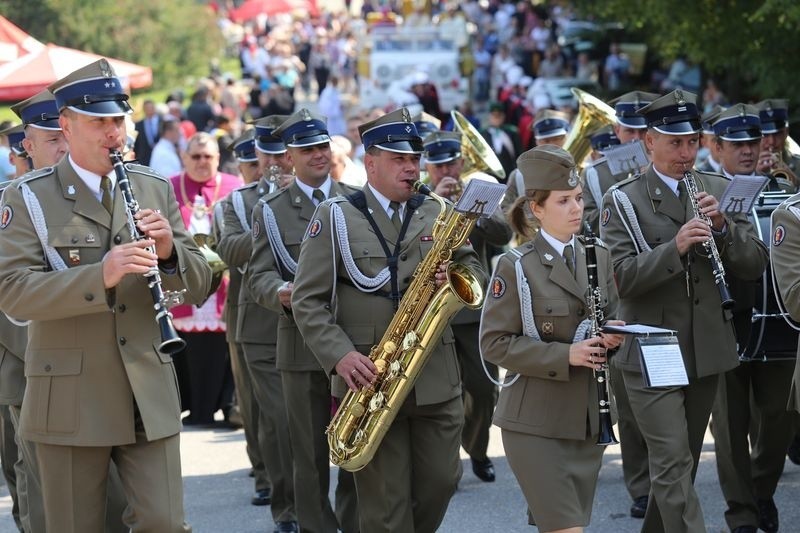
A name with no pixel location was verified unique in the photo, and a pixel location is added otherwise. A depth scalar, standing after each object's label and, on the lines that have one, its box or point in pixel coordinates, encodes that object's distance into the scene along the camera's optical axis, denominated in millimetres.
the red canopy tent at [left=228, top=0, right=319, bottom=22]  83711
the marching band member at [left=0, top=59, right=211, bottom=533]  11071
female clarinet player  11766
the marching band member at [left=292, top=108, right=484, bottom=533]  13024
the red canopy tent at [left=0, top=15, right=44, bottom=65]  32472
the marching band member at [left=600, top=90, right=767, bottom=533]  13668
